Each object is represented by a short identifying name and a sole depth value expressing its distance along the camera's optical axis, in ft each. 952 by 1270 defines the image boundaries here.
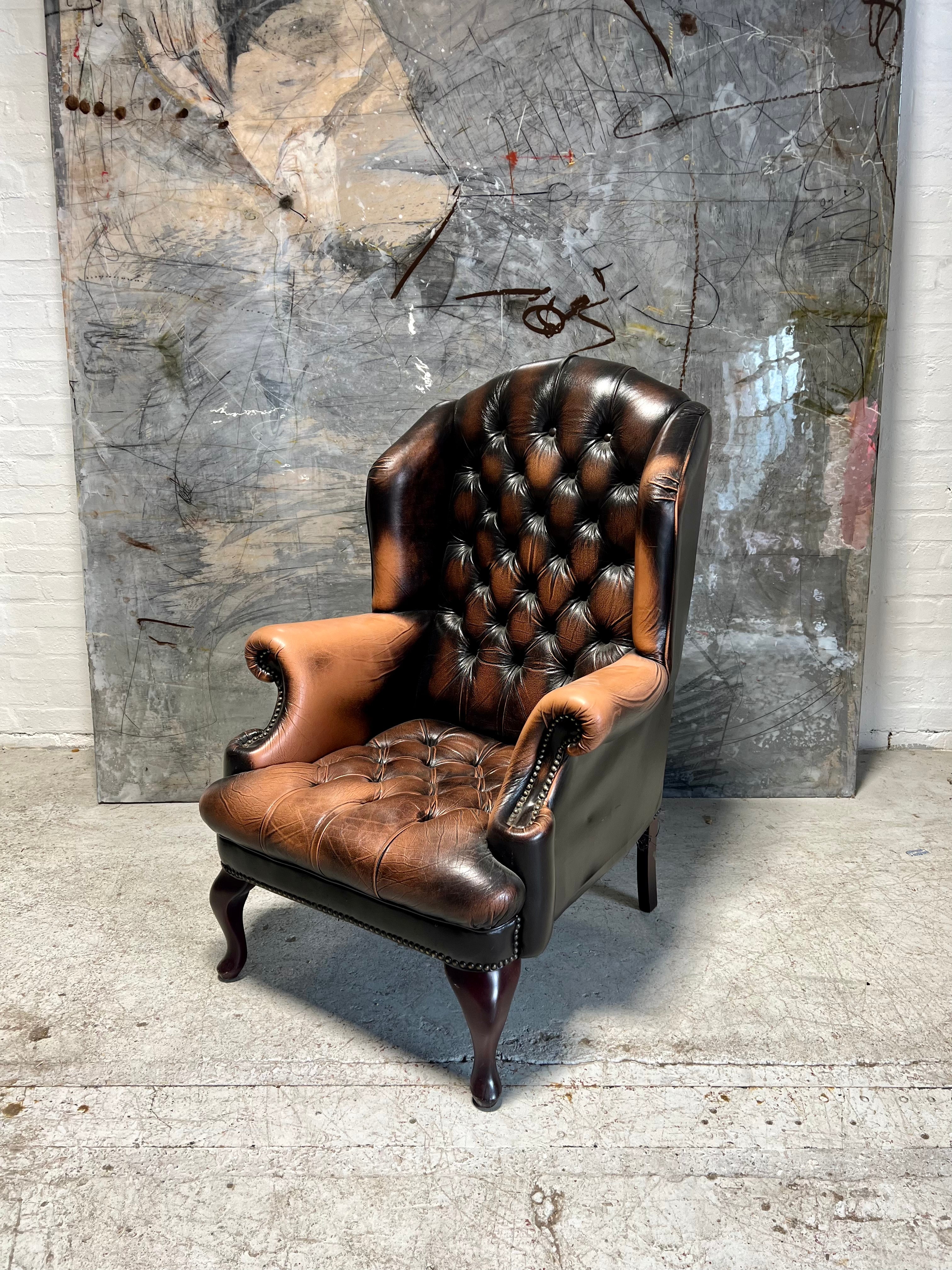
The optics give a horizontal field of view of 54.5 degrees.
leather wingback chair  4.66
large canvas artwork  7.48
